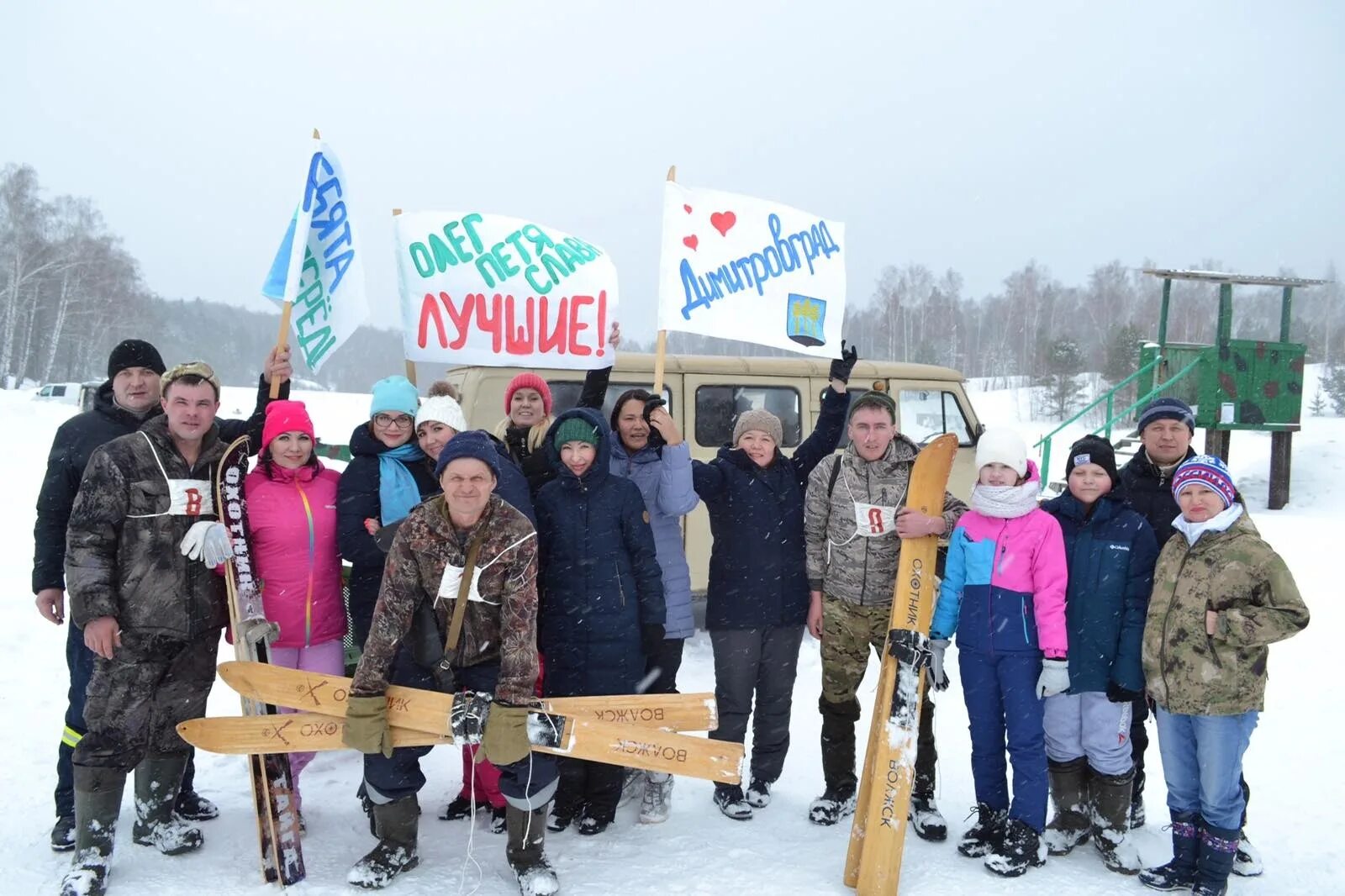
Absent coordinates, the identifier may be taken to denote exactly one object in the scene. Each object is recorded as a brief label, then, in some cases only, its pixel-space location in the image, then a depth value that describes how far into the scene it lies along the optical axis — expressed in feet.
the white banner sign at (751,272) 15.12
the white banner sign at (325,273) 13.67
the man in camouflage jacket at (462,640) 10.04
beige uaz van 22.44
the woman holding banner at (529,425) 13.08
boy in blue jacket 11.41
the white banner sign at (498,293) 14.80
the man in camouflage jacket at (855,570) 12.51
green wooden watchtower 41.91
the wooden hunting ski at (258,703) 10.62
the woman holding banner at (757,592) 13.14
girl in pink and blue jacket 11.27
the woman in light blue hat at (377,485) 11.68
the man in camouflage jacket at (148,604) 10.36
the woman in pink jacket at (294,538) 11.46
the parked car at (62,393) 95.76
